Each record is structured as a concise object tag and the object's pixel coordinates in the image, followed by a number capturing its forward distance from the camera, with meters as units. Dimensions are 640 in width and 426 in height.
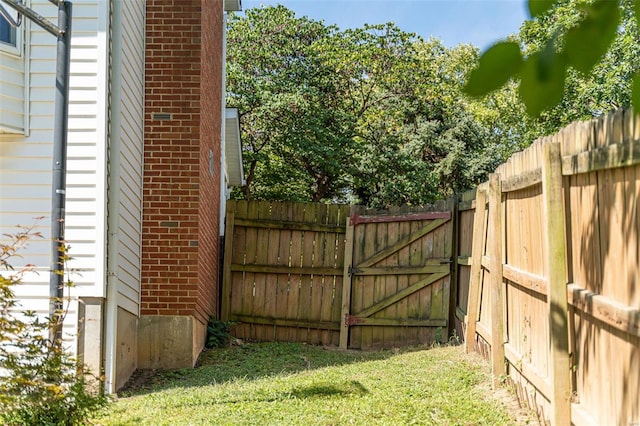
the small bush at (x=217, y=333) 10.71
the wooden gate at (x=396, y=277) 10.95
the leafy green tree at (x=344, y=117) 23.33
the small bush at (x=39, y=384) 5.07
